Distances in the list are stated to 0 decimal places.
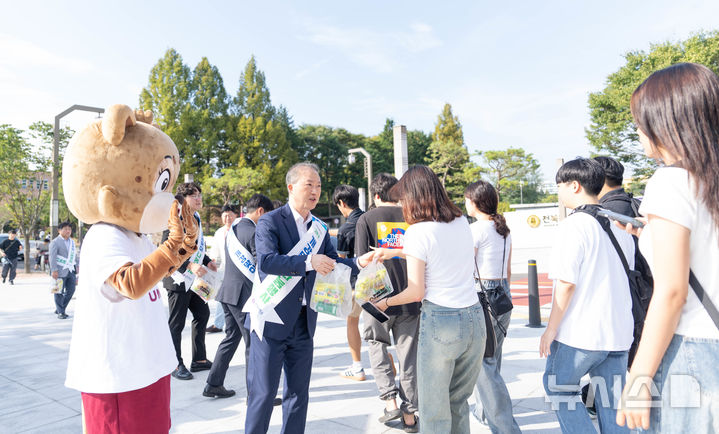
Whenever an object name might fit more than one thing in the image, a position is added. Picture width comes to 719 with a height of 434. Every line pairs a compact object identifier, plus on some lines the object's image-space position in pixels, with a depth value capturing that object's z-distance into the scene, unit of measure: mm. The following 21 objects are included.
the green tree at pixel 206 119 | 37438
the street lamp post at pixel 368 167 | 17891
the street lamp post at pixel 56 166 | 12509
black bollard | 6574
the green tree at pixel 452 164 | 44406
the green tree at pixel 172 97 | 35844
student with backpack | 2244
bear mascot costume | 1897
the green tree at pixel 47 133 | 18625
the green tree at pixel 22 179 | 17684
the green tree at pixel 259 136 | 39719
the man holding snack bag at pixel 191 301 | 4520
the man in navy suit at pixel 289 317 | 2754
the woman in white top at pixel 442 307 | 2402
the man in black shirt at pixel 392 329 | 3433
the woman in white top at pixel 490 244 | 3453
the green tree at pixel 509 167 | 39312
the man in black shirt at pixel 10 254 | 14211
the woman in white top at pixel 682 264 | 1289
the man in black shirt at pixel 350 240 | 4363
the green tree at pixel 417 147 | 57000
